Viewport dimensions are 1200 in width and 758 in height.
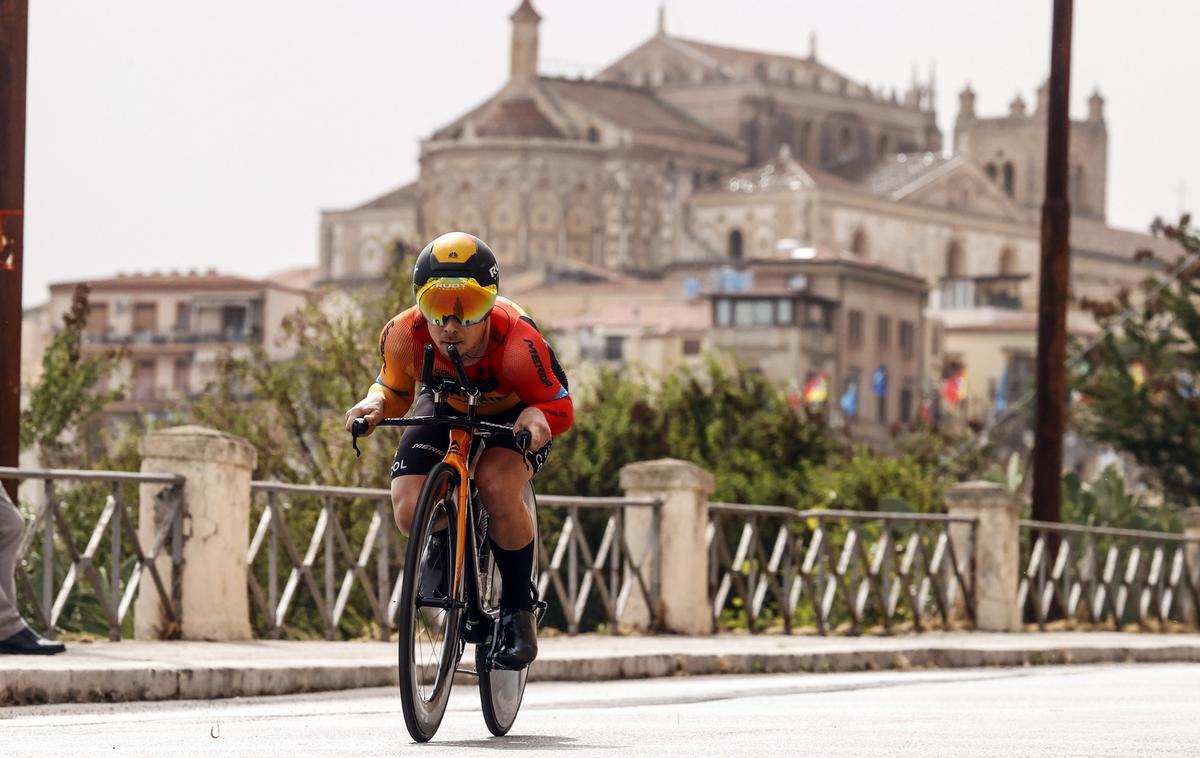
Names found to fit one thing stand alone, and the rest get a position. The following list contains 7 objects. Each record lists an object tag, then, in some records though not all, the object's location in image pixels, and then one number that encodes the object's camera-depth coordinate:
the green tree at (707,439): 38.12
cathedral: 171.75
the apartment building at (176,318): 144.88
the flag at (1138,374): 37.14
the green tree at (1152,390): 36.81
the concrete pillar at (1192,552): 27.89
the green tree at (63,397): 42.19
